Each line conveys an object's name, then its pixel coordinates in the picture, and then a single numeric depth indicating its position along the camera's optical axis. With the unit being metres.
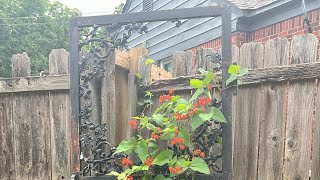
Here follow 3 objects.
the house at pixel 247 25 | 3.96
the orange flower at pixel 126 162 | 2.08
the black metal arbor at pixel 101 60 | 2.09
